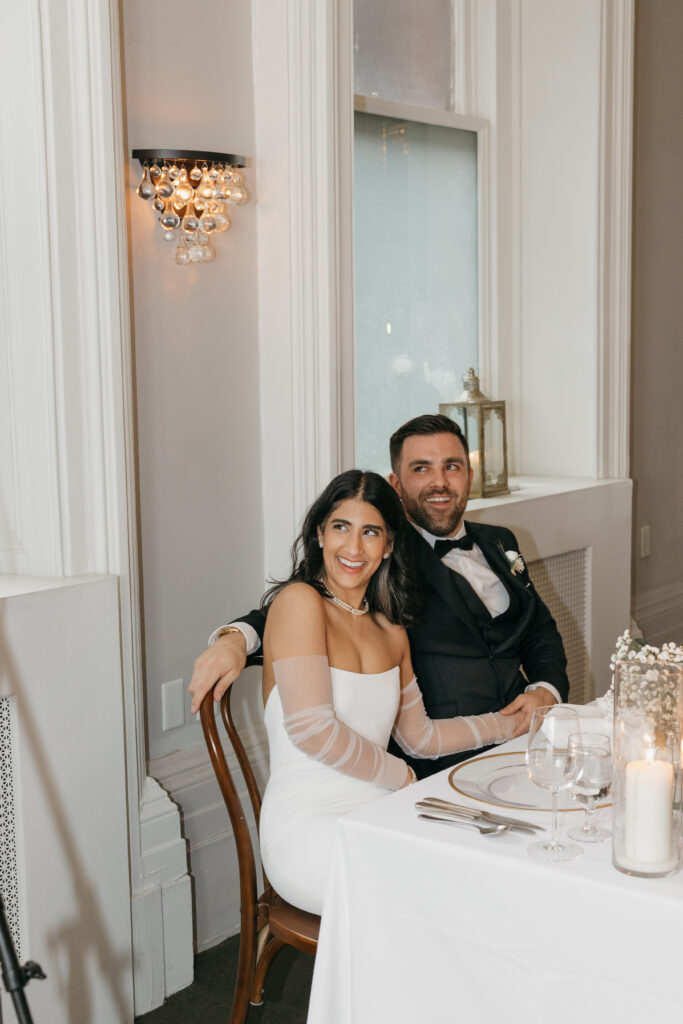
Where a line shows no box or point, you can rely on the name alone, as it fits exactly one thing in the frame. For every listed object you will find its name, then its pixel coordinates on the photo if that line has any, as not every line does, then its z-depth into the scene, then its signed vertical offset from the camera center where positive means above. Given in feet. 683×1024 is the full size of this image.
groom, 7.93 -1.68
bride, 6.44 -1.85
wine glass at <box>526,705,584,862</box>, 4.77 -1.65
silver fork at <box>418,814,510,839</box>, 4.91 -2.00
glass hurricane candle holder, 4.49 -1.63
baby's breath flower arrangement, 4.62 -1.31
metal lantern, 11.47 -0.59
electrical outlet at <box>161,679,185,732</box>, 8.40 -2.42
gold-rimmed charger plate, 5.34 -2.04
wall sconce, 7.88 +1.37
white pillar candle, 4.48 -1.78
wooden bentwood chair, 6.53 -3.13
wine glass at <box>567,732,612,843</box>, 4.81 -1.69
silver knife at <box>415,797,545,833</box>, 4.99 -1.99
